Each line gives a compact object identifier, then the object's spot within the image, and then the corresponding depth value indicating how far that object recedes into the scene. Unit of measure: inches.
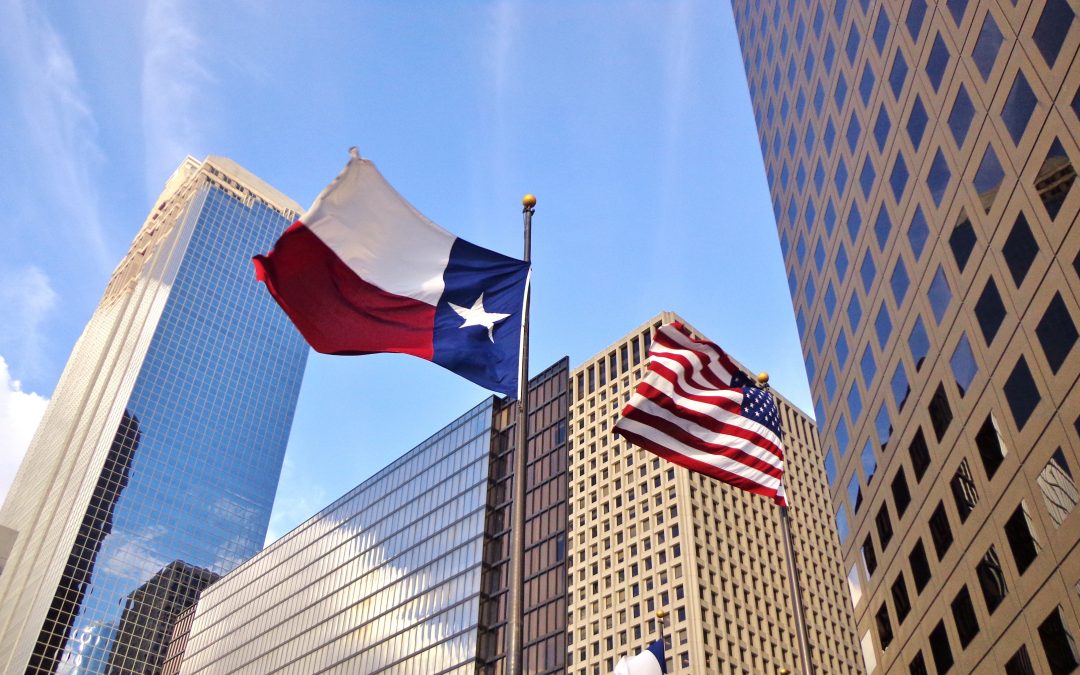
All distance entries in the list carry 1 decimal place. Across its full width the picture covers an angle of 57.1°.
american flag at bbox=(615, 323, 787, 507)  843.4
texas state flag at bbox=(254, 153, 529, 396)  631.8
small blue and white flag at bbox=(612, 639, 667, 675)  949.8
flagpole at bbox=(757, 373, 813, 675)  794.2
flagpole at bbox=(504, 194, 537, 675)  495.2
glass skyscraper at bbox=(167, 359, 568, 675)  3634.4
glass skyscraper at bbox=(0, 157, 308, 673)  7126.0
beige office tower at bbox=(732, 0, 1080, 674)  1171.3
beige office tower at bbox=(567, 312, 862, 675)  3954.2
